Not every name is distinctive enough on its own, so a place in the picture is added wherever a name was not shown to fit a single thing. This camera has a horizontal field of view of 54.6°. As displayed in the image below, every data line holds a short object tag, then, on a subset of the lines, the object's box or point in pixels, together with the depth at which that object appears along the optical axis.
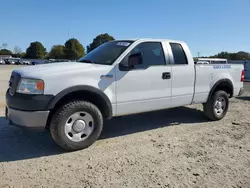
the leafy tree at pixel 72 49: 76.06
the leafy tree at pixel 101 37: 71.04
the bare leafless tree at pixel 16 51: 118.74
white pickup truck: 3.73
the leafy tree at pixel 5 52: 118.56
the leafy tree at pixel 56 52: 88.36
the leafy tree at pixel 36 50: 95.31
